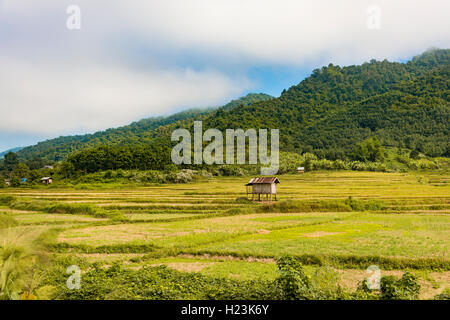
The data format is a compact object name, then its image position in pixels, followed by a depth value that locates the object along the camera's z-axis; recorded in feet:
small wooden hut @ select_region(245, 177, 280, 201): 128.77
